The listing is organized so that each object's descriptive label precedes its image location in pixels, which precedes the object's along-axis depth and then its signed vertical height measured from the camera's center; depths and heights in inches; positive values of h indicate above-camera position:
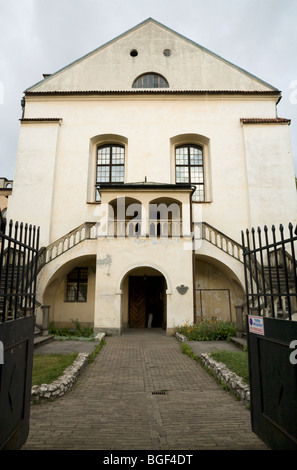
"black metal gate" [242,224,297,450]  129.9 -35.4
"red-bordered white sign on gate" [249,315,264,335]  158.7 -13.3
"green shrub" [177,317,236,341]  494.3 -51.9
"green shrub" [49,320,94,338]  555.0 -60.3
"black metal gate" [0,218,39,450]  126.0 -33.6
